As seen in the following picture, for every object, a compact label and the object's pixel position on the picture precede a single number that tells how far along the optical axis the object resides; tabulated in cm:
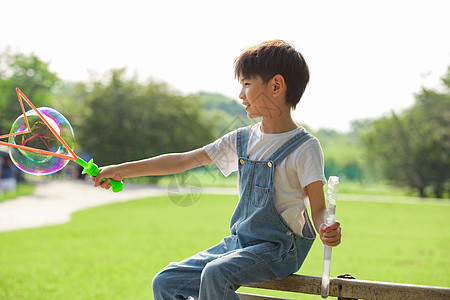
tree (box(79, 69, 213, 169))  2198
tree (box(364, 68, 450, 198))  2027
